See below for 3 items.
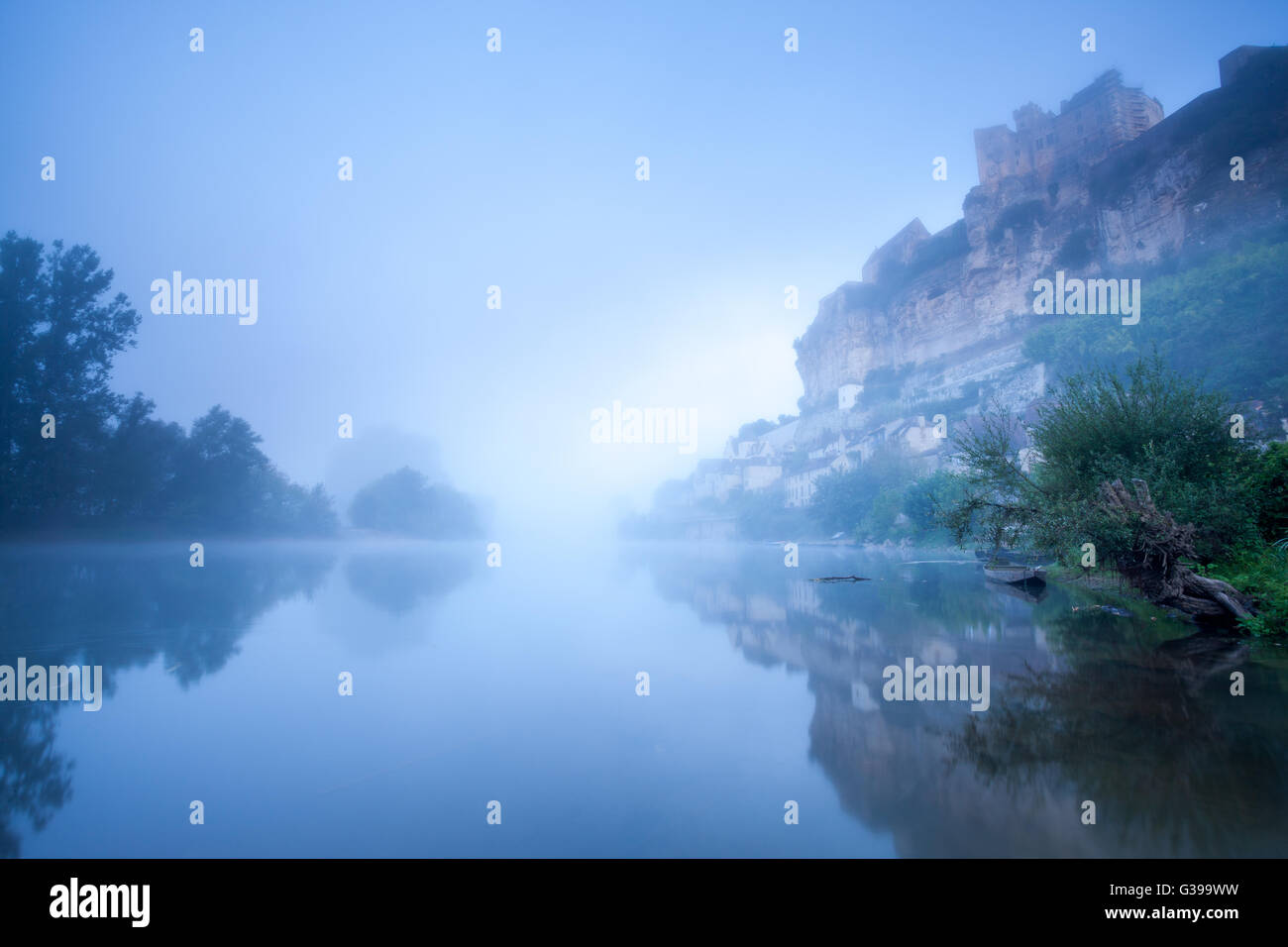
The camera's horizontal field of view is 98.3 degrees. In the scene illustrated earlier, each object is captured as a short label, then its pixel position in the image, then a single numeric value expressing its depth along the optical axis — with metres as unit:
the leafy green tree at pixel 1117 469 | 13.06
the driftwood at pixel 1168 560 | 11.27
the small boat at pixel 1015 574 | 21.12
